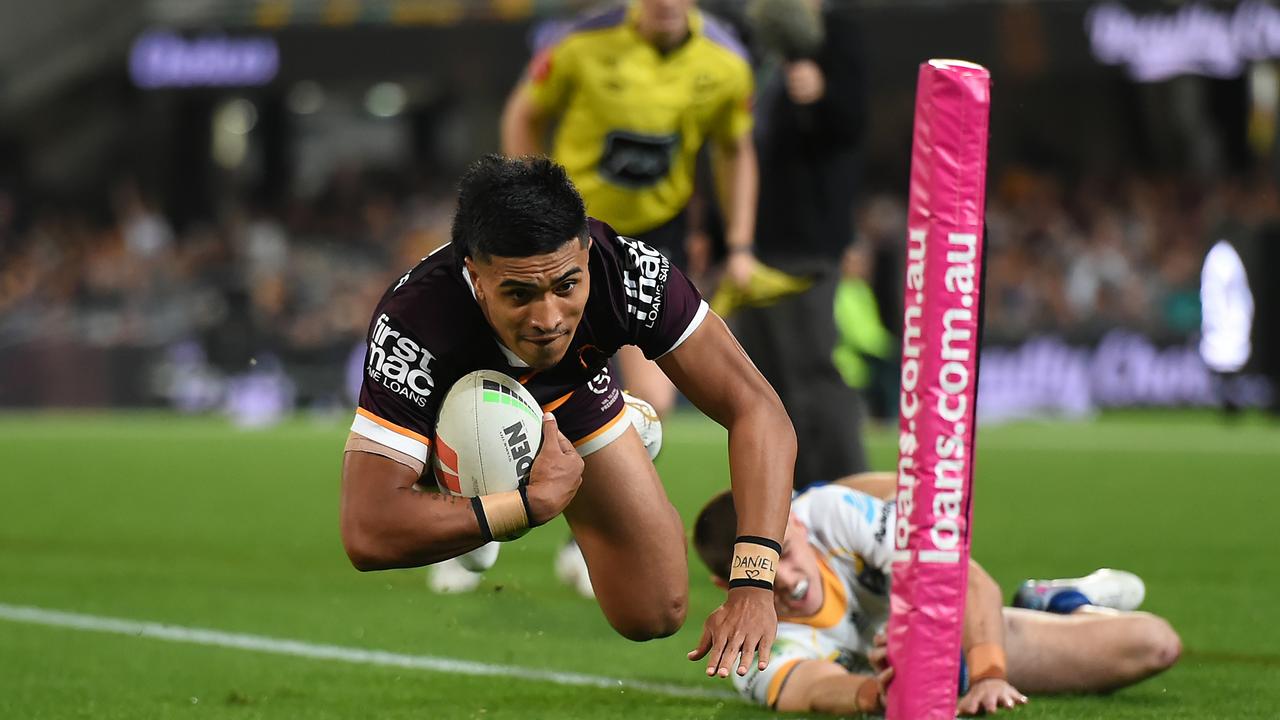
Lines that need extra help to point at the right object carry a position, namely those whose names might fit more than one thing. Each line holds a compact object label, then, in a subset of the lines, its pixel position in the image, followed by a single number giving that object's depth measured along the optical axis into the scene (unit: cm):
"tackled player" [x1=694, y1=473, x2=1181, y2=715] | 933
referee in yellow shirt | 1440
